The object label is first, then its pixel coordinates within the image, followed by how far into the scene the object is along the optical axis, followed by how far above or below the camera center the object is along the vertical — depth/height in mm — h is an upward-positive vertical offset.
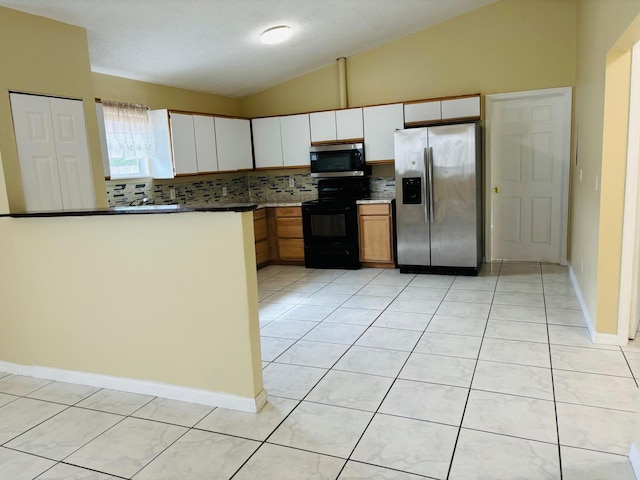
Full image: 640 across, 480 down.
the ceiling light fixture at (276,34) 4465 +1368
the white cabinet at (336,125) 5715 +614
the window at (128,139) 4629 +471
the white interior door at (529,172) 5219 -74
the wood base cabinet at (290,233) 5969 -694
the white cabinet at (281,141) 6035 +480
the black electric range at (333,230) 5613 -647
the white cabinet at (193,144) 5133 +436
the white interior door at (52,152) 3203 +264
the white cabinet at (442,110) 5219 +669
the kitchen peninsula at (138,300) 2432 -642
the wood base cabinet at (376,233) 5508 -693
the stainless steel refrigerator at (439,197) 4883 -282
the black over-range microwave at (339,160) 5703 +180
